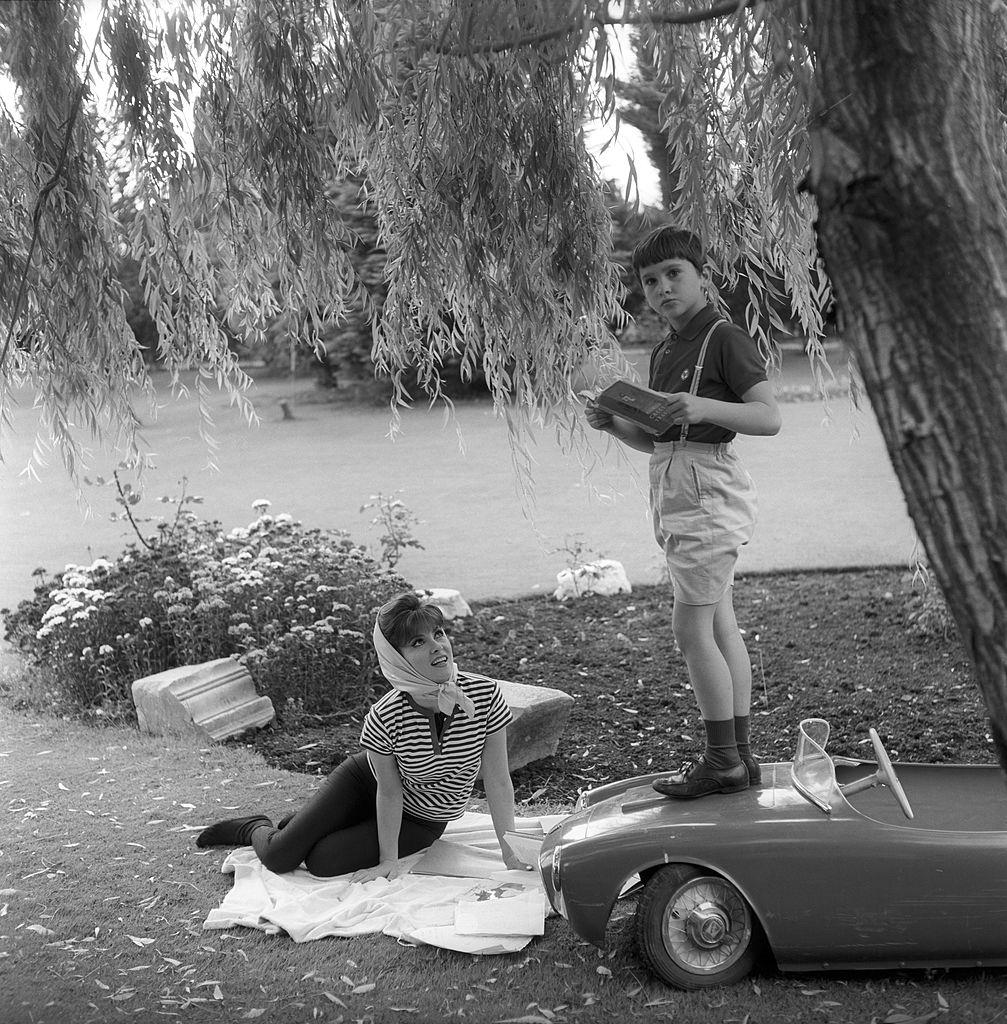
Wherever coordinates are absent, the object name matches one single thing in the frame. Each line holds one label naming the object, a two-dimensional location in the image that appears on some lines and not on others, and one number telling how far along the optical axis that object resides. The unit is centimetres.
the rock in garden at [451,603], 754
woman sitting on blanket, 384
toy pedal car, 301
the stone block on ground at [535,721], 493
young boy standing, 342
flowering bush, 611
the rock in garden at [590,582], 817
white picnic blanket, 355
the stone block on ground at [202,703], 578
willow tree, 321
